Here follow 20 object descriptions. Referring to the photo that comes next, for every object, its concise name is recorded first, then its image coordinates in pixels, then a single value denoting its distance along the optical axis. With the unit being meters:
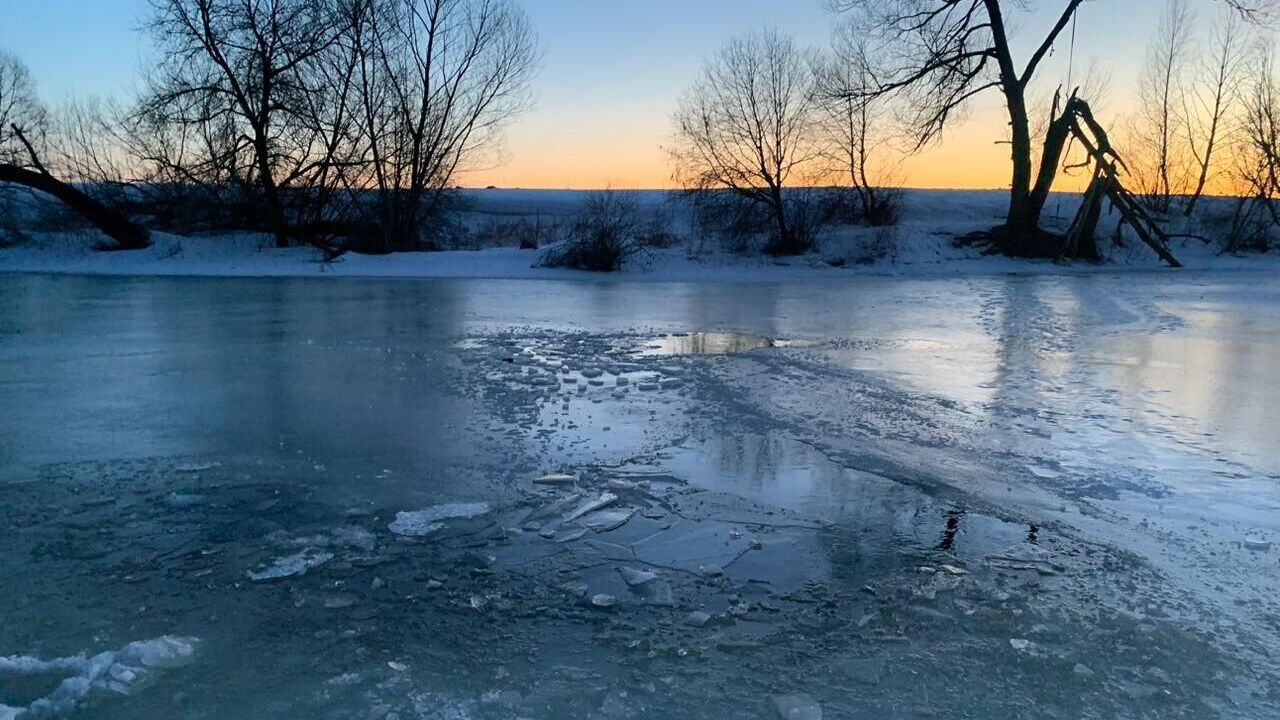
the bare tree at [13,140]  26.69
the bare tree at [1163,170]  33.69
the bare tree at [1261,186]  28.56
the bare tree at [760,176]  26.97
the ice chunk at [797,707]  2.75
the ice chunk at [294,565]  3.80
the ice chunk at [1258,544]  4.07
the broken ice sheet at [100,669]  2.75
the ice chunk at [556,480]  5.07
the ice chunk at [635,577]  3.76
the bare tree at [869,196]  30.86
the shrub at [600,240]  24.67
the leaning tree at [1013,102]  26.67
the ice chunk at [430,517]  4.35
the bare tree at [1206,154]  32.50
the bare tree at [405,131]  26.12
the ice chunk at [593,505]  4.56
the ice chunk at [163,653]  3.04
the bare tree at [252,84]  24.66
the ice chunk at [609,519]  4.41
